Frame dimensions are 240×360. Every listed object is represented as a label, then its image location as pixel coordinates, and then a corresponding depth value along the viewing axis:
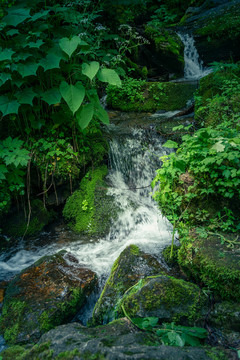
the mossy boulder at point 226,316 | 2.18
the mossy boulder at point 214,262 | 2.31
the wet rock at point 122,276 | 2.64
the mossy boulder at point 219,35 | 9.02
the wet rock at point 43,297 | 2.55
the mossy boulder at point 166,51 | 9.02
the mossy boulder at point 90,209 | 4.35
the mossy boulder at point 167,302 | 2.20
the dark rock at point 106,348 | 1.30
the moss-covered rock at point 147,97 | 6.95
